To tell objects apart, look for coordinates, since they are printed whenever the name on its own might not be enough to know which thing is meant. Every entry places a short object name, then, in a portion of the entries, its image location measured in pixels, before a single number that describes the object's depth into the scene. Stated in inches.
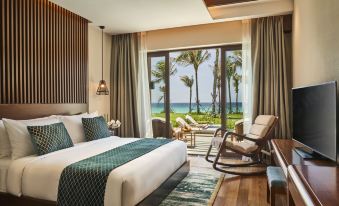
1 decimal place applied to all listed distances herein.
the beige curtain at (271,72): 165.9
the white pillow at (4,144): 104.4
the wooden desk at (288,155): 73.4
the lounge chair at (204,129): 283.1
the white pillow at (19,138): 102.2
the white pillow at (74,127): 134.9
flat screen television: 64.4
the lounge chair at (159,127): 212.4
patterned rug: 105.7
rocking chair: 146.2
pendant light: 181.9
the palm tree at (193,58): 295.9
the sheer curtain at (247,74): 175.6
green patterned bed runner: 79.1
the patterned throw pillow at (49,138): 103.0
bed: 78.7
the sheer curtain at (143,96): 206.2
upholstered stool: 83.7
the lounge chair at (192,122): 291.9
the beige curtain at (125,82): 206.2
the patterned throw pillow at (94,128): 139.9
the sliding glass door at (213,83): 190.9
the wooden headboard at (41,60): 118.7
